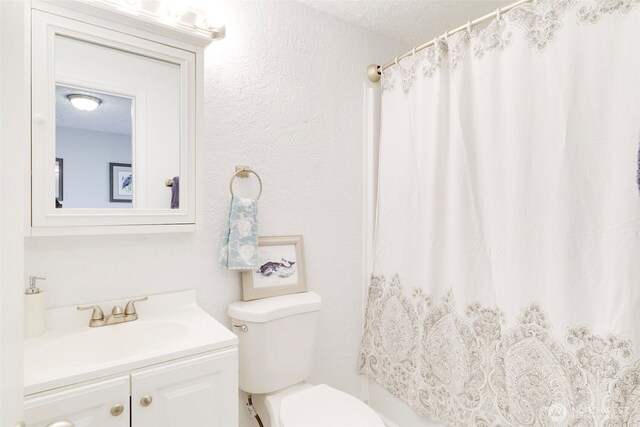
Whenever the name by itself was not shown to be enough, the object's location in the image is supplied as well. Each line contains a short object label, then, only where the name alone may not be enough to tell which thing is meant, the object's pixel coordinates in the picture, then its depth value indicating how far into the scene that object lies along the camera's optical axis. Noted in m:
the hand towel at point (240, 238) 1.47
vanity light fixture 1.19
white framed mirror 1.11
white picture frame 1.56
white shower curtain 1.04
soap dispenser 1.09
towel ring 1.53
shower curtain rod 1.30
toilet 1.33
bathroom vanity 0.86
